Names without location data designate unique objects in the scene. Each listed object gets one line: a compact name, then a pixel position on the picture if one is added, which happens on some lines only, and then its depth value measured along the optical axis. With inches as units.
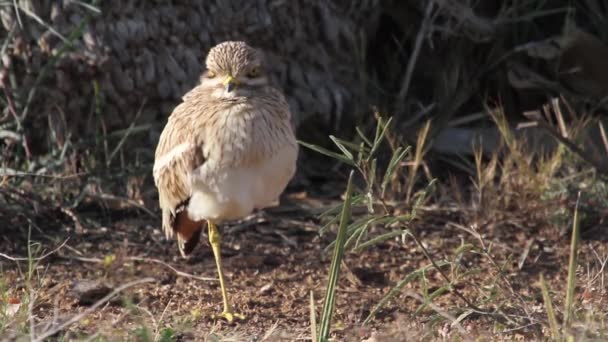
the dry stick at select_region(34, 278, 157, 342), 251.8
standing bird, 359.3
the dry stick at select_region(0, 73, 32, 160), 444.8
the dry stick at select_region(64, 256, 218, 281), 411.2
